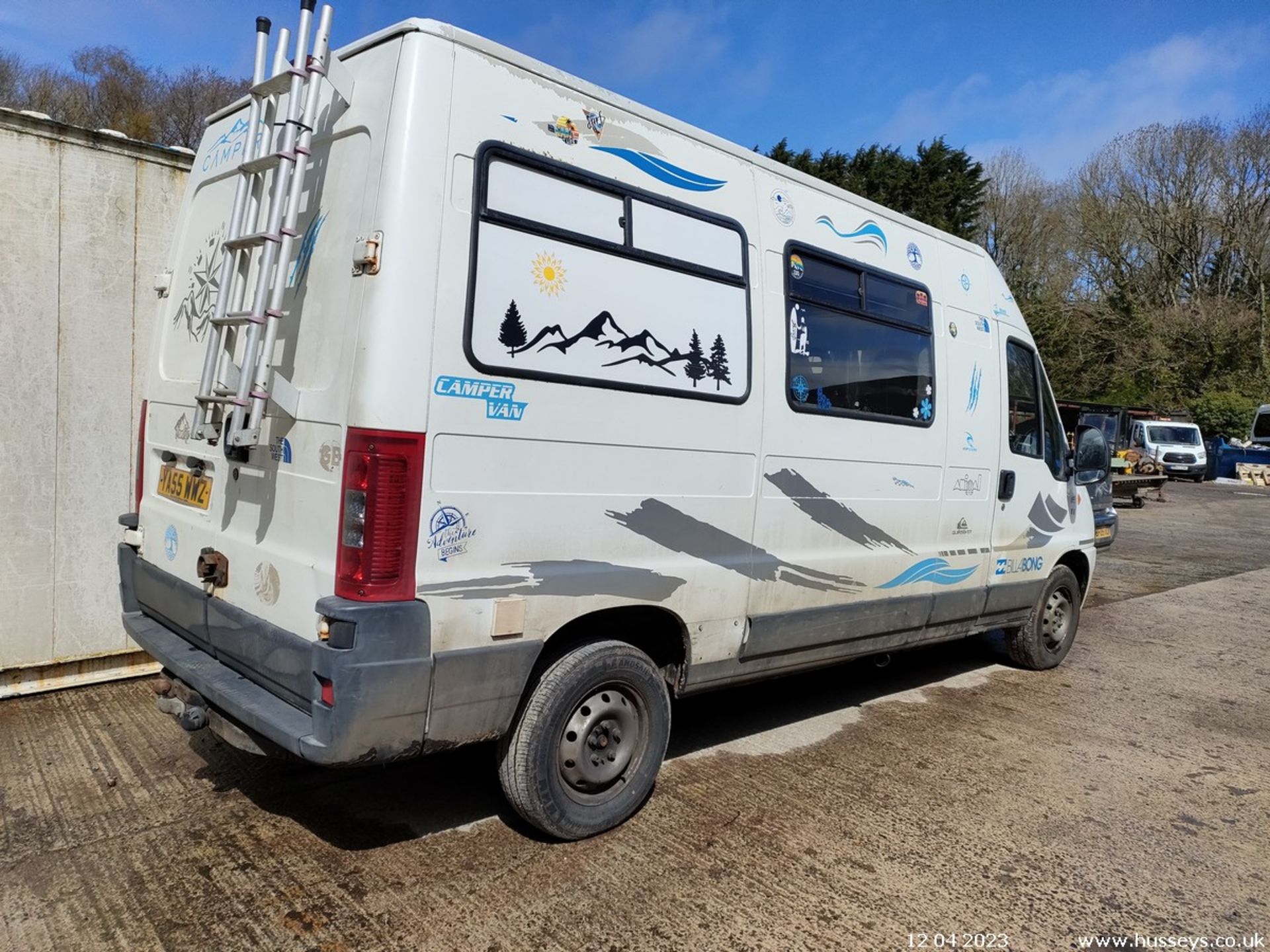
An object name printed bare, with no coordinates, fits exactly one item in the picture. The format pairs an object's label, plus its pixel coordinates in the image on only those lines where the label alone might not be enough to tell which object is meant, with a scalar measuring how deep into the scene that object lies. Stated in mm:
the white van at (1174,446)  31281
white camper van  3008
